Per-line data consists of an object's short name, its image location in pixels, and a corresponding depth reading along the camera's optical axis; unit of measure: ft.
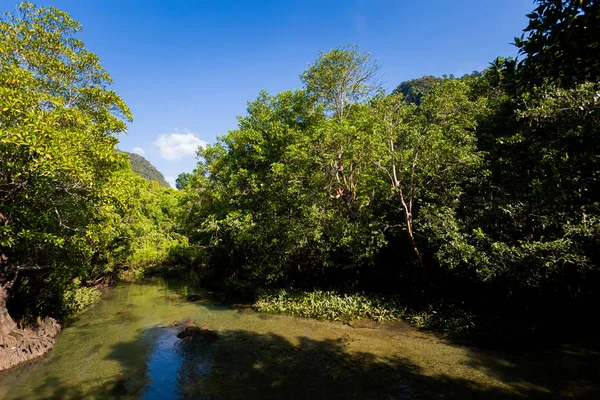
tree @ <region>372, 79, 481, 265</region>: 50.57
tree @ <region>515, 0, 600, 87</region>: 13.34
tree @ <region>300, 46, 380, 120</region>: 70.79
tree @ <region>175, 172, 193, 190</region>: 94.38
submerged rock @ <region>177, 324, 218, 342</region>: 48.55
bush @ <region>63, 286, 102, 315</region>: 58.80
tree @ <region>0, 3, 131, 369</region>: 30.89
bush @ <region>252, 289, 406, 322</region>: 55.01
